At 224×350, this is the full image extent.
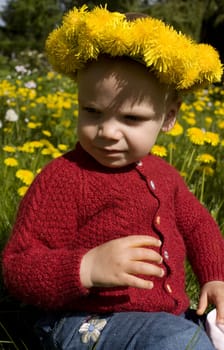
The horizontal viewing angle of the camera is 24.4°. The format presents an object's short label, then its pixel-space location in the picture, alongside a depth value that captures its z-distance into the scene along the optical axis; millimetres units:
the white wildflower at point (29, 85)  3948
